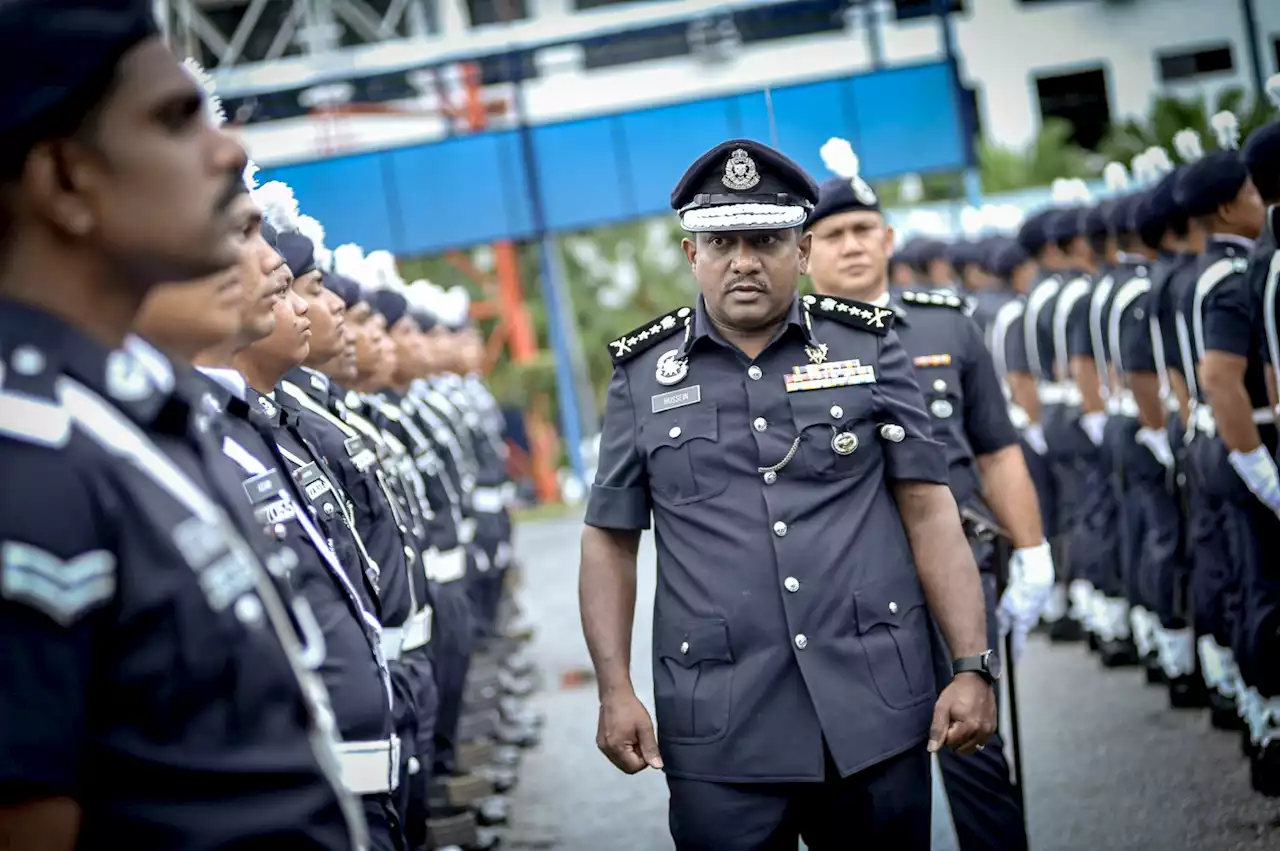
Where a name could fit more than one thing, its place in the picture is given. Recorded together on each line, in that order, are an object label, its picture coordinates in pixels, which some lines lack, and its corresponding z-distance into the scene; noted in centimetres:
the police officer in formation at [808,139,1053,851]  564
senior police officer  393
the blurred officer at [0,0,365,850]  207
